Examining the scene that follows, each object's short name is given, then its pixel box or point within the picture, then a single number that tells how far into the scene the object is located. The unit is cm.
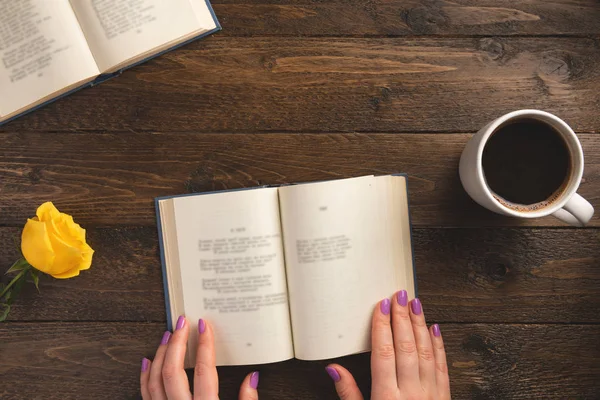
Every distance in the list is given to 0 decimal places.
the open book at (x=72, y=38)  69
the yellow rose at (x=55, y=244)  64
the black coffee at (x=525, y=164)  64
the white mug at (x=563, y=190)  60
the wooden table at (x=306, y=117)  72
